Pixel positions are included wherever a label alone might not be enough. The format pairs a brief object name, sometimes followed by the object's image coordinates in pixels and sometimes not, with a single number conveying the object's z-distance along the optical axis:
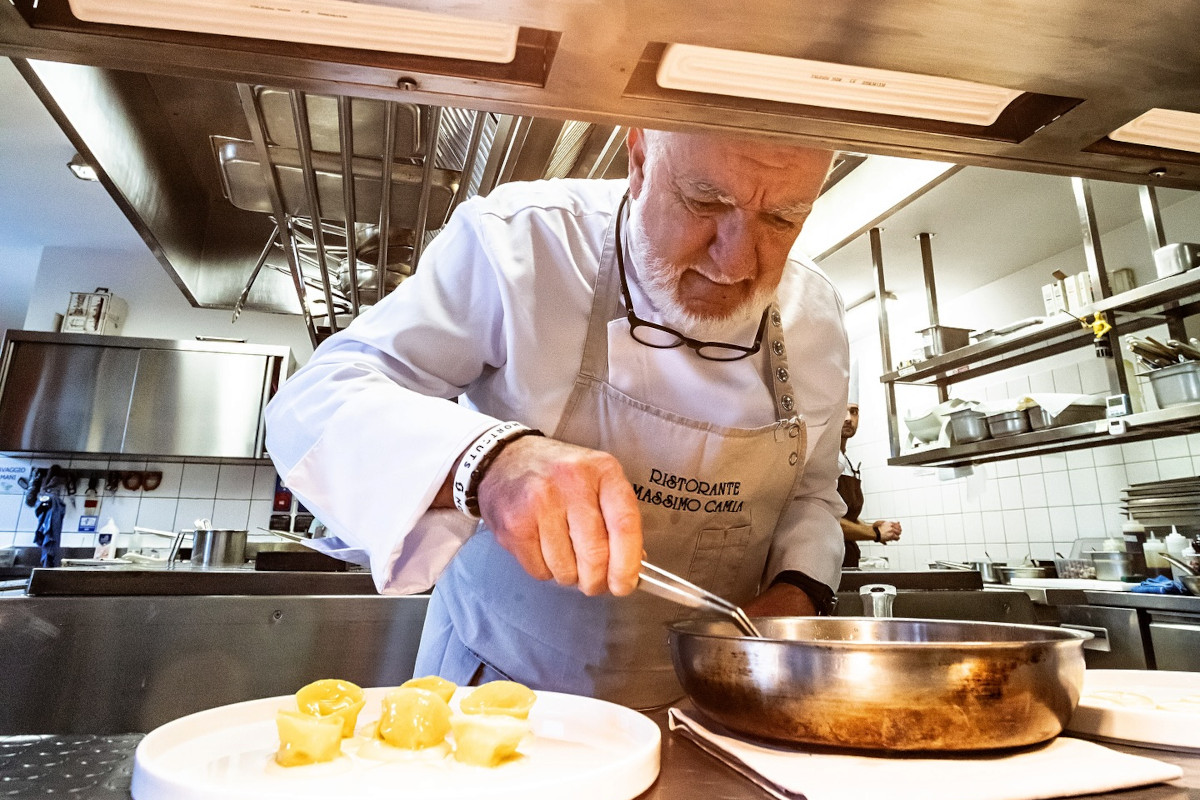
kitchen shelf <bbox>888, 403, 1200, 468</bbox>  2.63
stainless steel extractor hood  0.53
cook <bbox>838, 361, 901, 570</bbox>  3.28
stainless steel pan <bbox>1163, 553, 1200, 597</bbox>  2.48
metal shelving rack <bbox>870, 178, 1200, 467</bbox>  2.68
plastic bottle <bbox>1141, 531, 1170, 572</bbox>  3.22
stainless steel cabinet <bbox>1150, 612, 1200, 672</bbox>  2.34
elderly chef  0.93
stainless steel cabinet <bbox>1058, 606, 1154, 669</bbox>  2.54
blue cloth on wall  4.23
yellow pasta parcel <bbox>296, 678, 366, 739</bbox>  0.57
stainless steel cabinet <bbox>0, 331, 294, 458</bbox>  4.19
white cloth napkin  0.45
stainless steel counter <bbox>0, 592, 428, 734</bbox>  1.05
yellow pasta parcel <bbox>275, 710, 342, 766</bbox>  0.52
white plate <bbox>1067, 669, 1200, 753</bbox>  0.58
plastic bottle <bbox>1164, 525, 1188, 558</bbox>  3.01
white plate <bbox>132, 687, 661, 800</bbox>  0.43
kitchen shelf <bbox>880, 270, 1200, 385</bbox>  2.67
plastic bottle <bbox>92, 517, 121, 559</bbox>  3.86
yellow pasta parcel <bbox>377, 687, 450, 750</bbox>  0.56
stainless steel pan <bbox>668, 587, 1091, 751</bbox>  0.50
